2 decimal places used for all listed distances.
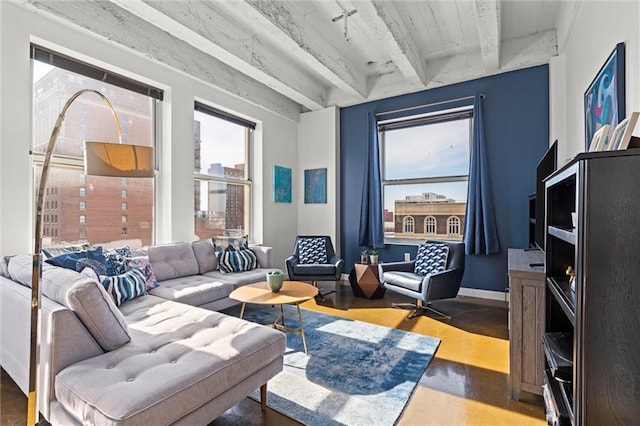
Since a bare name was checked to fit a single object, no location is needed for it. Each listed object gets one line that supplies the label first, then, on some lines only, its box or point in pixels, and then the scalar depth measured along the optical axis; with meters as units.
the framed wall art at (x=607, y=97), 1.71
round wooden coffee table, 2.48
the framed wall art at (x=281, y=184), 5.00
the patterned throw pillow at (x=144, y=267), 2.76
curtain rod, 4.13
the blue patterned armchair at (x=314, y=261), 3.99
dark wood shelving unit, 0.91
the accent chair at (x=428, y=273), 3.22
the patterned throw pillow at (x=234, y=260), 3.58
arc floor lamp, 1.22
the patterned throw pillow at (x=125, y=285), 2.32
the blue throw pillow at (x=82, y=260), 2.18
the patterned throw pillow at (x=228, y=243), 3.75
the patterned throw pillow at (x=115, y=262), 2.48
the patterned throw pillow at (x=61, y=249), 2.38
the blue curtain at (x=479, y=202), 3.94
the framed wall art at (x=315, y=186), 5.16
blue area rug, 1.78
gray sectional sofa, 1.24
